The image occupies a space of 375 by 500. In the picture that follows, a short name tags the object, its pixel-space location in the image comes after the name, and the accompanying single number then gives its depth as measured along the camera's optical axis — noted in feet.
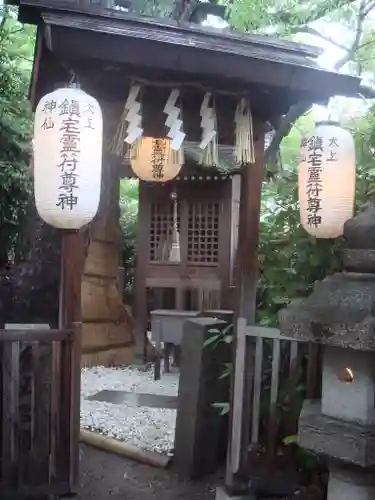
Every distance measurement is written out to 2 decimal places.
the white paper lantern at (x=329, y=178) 16.15
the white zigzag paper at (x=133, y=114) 16.61
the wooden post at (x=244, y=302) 16.74
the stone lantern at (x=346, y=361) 12.34
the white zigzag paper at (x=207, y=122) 17.29
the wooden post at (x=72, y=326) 15.80
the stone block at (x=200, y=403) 20.21
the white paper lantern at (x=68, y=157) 14.43
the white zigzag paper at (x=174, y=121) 16.72
